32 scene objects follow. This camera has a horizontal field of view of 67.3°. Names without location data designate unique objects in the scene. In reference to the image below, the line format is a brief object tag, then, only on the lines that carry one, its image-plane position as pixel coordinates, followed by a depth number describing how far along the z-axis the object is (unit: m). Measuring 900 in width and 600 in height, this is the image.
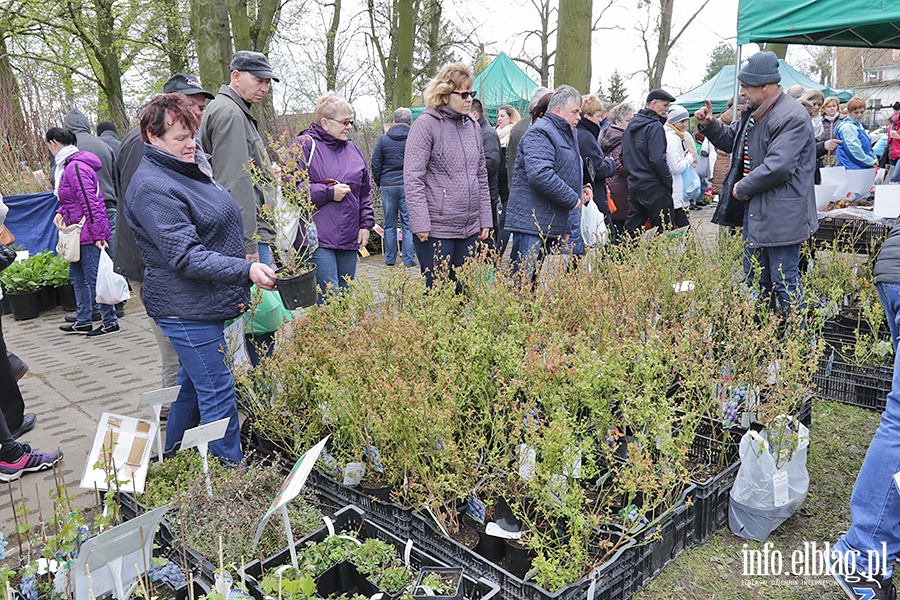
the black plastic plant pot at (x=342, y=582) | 2.18
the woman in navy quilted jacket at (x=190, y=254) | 2.66
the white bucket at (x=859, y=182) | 6.15
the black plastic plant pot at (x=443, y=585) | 2.02
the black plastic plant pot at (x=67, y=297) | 7.06
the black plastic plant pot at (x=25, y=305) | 6.77
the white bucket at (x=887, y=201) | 4.32
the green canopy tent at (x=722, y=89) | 17.23
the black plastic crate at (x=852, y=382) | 3.80
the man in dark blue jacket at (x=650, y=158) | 5.92
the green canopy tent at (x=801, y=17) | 4.98
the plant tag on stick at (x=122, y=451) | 2.50
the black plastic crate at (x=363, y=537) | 2.14
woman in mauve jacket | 4.22
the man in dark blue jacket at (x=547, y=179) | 4.51
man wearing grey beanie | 4.08
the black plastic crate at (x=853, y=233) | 5.02
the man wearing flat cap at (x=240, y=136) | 3.60
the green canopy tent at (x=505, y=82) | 17.80
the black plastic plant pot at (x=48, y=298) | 7.05
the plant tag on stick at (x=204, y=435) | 2.40
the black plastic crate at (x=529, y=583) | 2.12
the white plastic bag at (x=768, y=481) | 2.62
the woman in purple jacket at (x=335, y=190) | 4.30
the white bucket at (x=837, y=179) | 6.05
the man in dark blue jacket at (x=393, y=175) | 7.56
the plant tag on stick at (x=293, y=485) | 1.99
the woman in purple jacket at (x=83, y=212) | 5.54
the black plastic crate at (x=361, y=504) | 2.56
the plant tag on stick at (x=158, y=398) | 2.64
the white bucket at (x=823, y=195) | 5.81
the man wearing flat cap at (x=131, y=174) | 3.47
